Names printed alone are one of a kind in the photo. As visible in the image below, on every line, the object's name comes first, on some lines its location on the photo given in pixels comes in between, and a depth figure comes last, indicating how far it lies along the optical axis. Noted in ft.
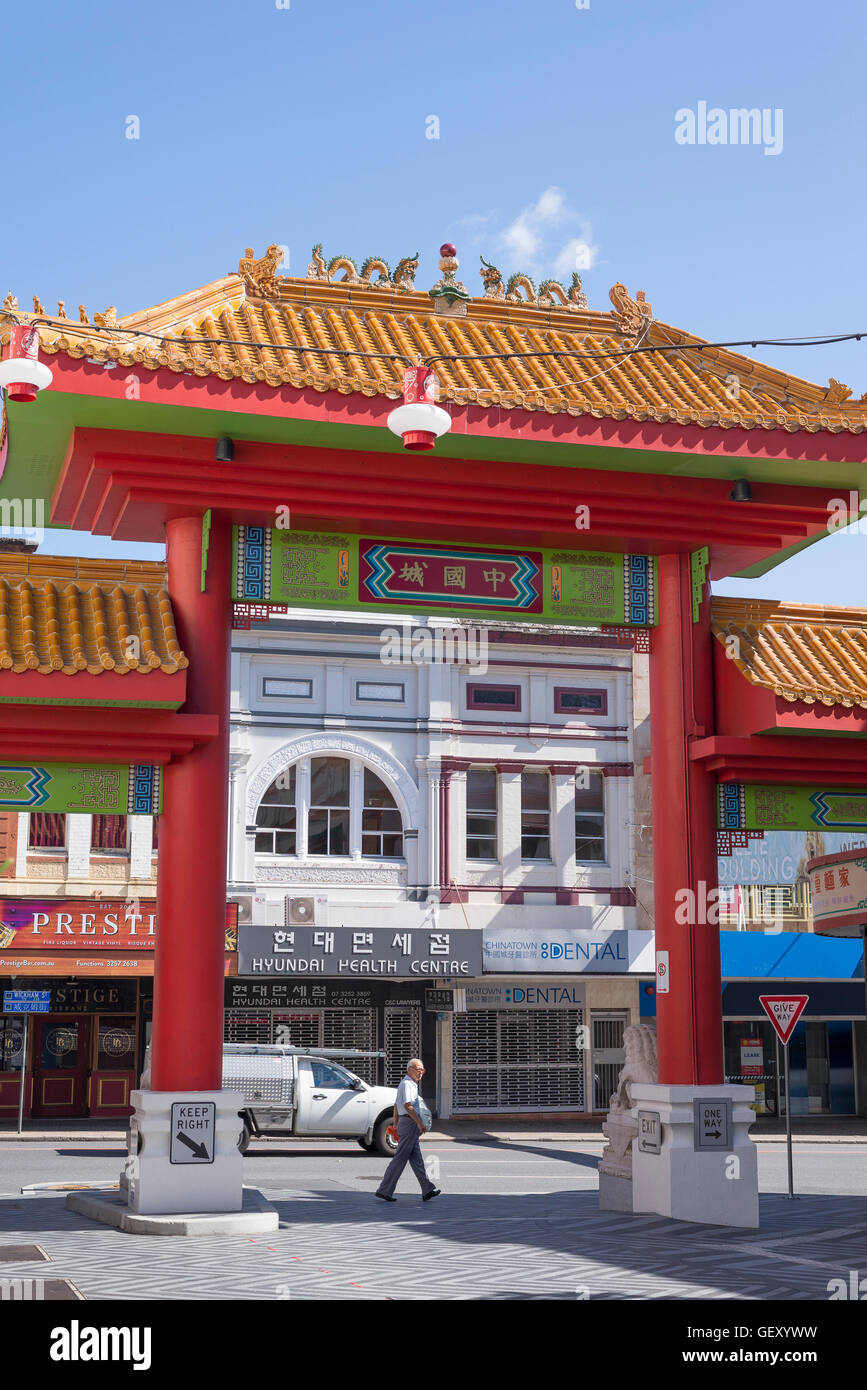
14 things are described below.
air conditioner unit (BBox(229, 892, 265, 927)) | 93.97
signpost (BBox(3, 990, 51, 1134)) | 88.99
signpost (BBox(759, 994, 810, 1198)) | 59.77
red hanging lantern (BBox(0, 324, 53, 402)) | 34.88
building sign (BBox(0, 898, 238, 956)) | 91.45
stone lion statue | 47.52
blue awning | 101.71
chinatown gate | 40.14
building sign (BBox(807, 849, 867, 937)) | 54.85
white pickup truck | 79.51
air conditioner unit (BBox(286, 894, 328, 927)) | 94.32
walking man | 50.78
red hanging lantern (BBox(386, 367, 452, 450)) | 35.45
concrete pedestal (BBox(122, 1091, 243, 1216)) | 38.22
